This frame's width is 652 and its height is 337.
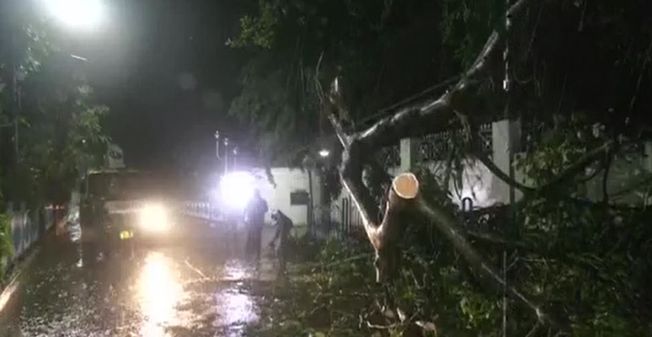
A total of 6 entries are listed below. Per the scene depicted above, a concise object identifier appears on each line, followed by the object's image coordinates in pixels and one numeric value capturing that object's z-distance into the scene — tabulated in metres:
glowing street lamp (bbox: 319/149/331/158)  16.57
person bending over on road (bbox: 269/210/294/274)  13.60
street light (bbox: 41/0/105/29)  14.78
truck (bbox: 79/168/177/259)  16.70
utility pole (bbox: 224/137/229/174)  30.90
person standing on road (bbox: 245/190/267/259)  16.56
